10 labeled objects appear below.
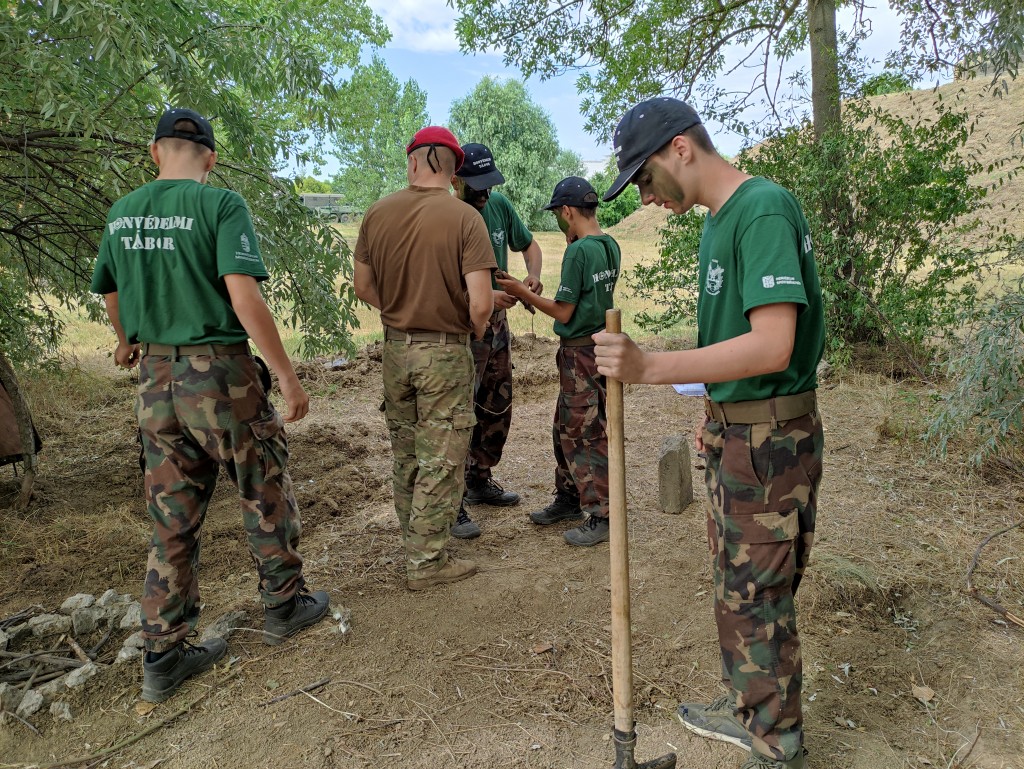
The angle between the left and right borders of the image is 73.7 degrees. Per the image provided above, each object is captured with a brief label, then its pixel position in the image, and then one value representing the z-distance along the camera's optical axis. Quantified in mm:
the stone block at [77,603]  3410
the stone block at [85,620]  3280
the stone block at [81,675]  2881
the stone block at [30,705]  2756
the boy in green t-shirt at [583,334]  4027
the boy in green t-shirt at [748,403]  2010
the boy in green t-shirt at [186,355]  2820
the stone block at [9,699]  2766
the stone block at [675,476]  4691
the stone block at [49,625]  3238
